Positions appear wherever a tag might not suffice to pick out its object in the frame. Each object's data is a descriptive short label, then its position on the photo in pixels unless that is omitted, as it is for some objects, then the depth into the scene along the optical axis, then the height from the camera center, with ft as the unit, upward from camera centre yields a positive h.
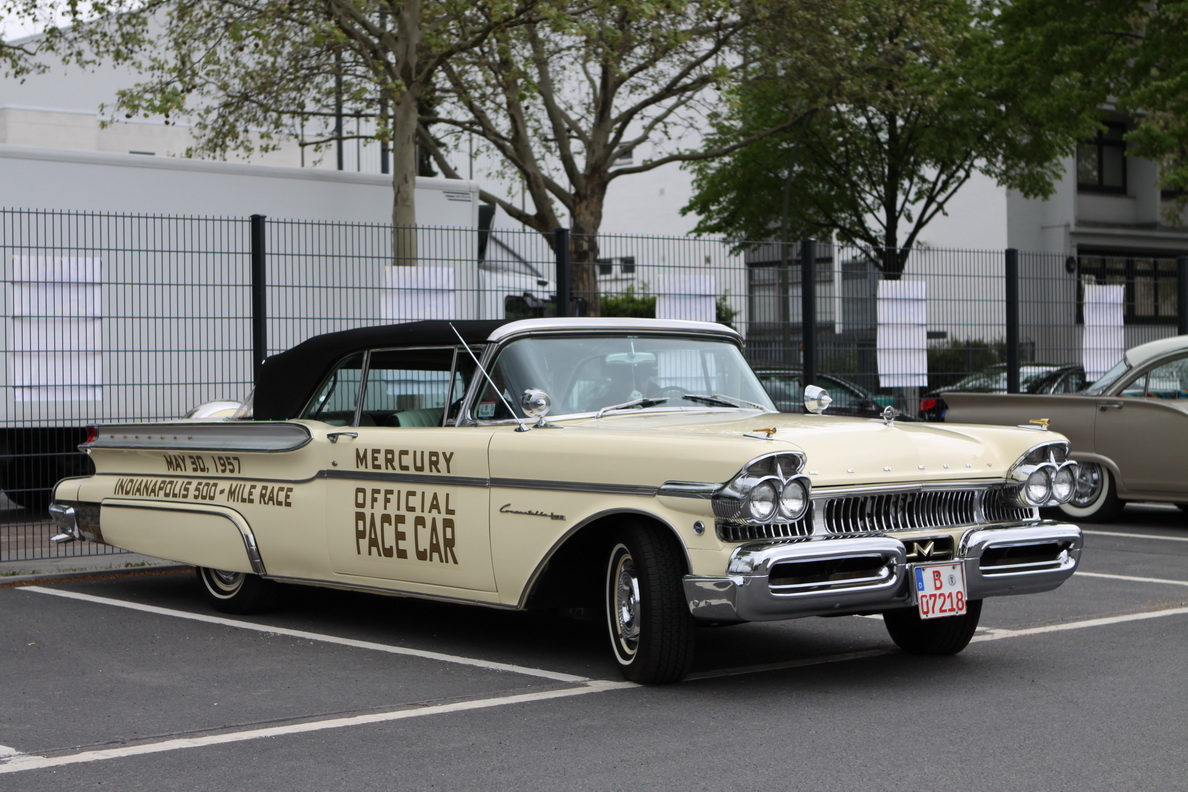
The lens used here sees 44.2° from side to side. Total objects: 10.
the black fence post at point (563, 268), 39.99 +2.67
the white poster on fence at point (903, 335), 45.24 +0.86
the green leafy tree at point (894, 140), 77.30 +13.93
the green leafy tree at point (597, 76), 61.72 +13.46
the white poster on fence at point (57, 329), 33.86 +0.95
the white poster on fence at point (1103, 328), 50.96 +1.14
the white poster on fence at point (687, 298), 41.63 +1.89
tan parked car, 39.14 -1.67
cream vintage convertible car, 18.38 -1.80
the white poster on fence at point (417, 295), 38.01 +1.89
